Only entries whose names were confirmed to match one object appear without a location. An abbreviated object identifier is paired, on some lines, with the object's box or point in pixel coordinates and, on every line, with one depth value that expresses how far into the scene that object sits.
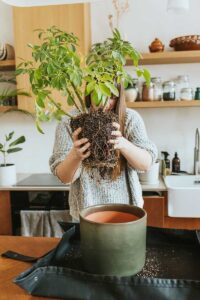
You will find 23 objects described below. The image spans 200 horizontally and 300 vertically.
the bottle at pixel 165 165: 2.34
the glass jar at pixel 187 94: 2.25
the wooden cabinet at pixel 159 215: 1.97
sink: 1.92
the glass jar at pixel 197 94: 2.26
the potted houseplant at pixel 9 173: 2.17
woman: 1.03
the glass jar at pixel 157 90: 2.30
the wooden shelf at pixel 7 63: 2.36
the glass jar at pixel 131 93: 2.25
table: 0.63
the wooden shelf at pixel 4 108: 2.42
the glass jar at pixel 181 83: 2.38
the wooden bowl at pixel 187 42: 2.13
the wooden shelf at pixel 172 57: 2.13
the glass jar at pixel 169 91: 2.28
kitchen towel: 2.12
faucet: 2.39
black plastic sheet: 0.58
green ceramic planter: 0.60
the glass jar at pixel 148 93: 2.28
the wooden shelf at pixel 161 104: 2.20
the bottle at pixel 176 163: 2.45
